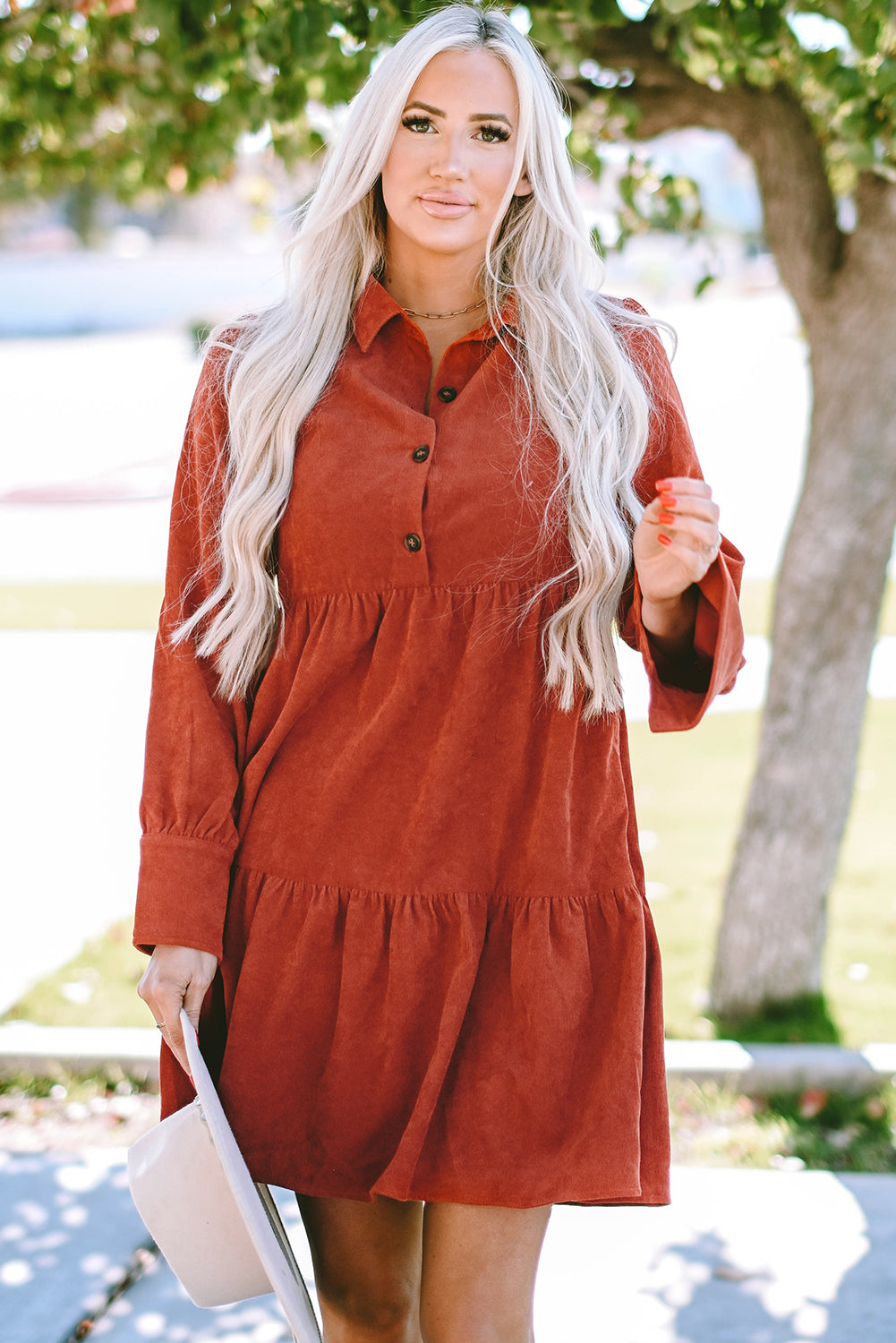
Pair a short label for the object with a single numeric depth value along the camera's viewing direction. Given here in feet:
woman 6.38
